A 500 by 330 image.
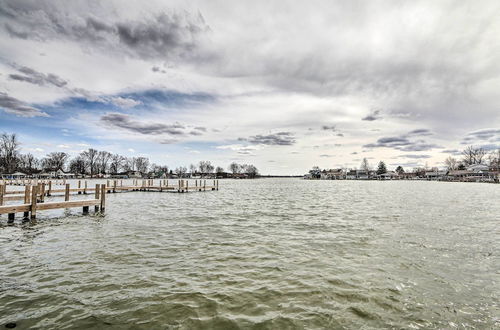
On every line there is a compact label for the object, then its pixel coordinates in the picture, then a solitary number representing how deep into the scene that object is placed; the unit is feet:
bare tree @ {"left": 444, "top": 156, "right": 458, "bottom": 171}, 550.20
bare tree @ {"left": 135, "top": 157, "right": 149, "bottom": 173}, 616.39
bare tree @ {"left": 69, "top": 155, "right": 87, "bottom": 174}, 484.74
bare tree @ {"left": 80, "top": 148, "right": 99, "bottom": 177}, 487.04
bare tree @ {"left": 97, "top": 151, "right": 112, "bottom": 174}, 502.38
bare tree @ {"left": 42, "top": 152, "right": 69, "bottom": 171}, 458.25
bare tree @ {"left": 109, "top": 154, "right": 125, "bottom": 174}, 537.48
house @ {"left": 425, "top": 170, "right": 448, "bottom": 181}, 534.78
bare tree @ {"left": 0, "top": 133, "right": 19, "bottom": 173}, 288.92
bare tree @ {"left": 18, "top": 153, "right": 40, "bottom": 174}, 413.04
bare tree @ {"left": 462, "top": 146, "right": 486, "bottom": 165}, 477.77
